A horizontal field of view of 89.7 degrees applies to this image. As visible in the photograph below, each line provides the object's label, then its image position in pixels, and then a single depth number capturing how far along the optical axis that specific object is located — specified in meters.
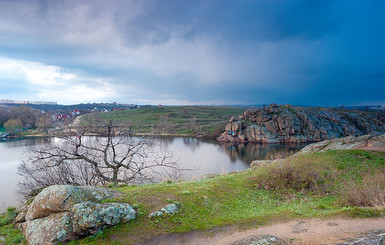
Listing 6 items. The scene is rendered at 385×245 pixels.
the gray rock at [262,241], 5.71
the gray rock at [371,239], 4.73
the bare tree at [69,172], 13.49
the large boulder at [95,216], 6.24
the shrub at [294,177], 11.24
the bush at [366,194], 7.91
